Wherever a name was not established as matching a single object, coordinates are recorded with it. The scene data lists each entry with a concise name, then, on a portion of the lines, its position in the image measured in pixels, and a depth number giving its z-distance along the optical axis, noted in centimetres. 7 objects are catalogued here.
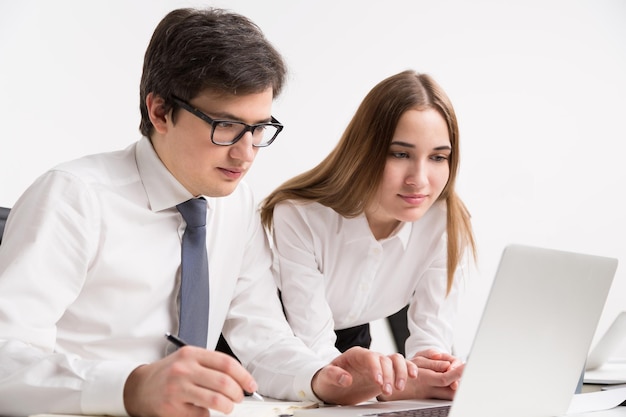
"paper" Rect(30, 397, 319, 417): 121
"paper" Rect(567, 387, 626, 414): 147
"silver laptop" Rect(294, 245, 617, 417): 113
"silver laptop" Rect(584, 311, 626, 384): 223
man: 136
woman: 213
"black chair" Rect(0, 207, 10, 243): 181
